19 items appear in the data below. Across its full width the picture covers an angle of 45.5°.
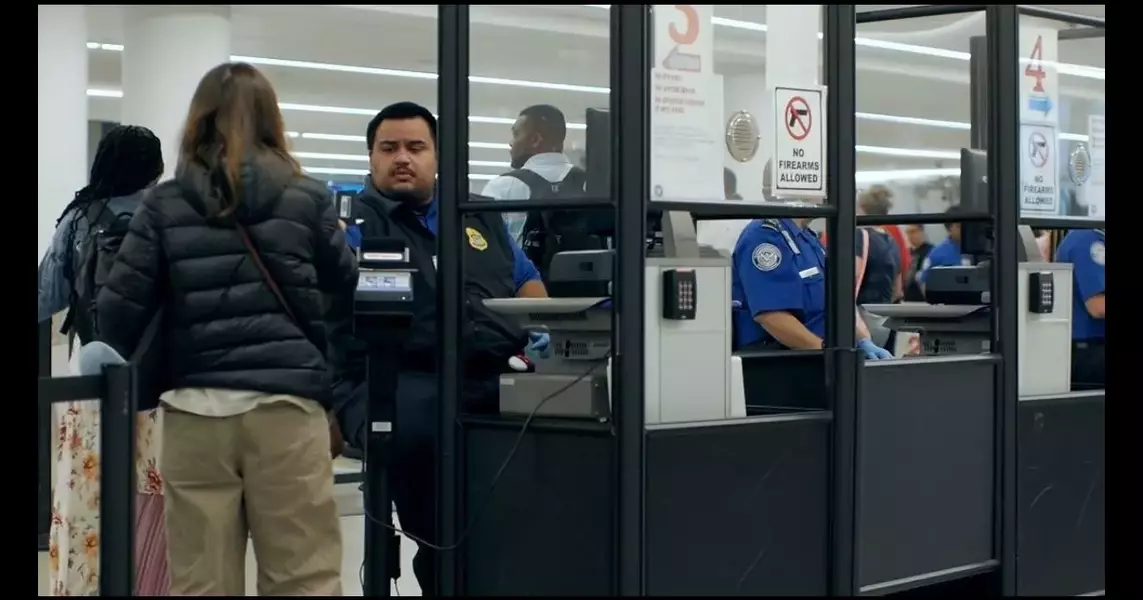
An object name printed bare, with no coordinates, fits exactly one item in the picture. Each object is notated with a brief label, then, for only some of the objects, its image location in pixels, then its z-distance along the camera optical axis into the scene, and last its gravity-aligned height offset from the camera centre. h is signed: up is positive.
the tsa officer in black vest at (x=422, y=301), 3.56 -0.02
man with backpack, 4.25 +0.35
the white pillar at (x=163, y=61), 8.45 +1.45
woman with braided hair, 3.56 -0.39
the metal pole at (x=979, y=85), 4.29 +0.68
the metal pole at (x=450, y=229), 3.33 +0.16
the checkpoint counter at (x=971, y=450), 3.67 -0.44
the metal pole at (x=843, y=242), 3.53 +0.14
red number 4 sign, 4.18 +0.71
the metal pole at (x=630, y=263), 3.10 +0.07
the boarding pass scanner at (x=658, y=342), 3.23 -0.12
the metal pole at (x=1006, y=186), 4.03 +0.33
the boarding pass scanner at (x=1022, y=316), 4.18 -0.06
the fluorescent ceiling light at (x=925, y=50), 4.53 +1.73
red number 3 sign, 3.22 +0.63
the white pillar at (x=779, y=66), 3.50 +0.60
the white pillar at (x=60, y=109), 8.38 +1.13
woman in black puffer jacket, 3.05 -0.09
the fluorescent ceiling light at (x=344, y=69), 10.65 +1.83
